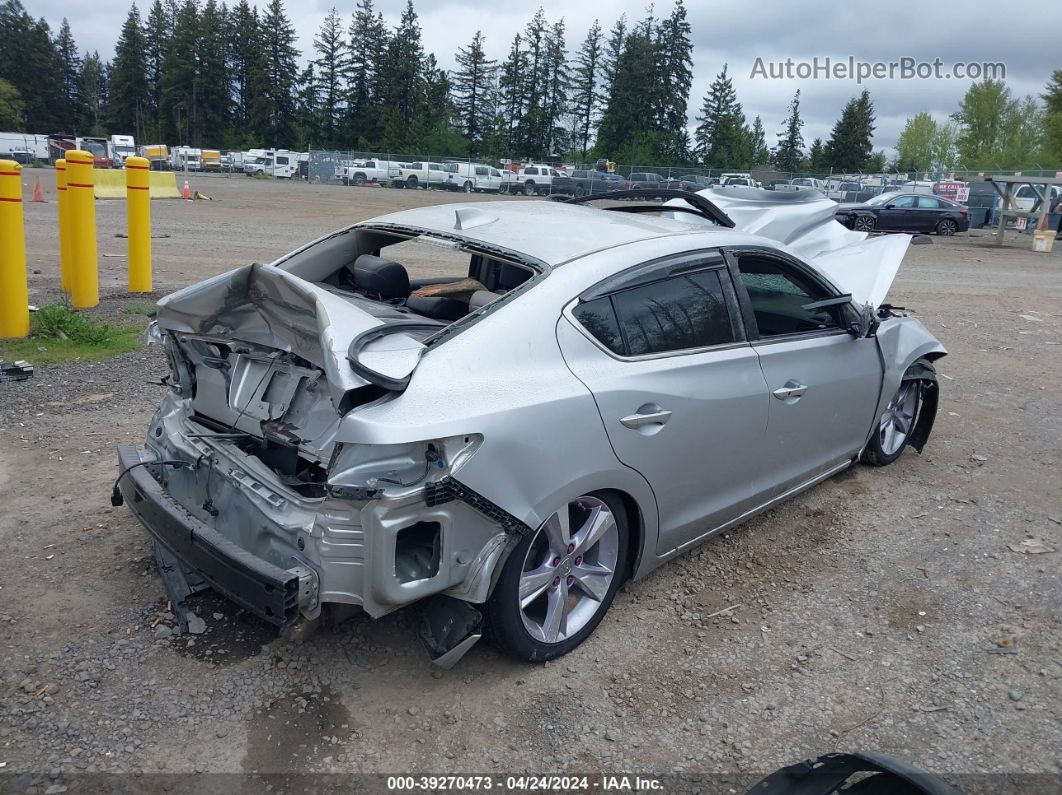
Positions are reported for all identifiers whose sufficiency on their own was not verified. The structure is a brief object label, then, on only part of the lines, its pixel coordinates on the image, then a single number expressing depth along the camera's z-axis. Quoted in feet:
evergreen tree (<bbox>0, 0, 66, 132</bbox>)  305.12
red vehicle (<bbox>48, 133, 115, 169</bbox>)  174.40
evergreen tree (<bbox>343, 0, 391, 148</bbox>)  285.43
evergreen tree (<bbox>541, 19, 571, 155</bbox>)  287.69
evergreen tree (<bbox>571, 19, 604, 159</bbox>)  289.94
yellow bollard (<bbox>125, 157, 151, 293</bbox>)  30.50
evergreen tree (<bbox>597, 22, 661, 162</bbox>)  269.85
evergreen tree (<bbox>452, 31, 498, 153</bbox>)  288.92
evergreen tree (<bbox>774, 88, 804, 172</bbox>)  287.48
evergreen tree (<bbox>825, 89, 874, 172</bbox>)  257.96
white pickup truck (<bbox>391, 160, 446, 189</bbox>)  174.19
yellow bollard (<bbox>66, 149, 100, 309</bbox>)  26.79
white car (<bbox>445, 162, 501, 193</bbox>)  167.43
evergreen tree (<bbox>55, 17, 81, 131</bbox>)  322.34
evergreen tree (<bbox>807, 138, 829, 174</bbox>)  271.28
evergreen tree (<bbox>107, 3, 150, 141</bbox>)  317.22
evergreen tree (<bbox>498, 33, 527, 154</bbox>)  286.66
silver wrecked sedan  8.93
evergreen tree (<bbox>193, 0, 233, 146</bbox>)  300.40
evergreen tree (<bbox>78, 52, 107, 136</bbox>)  326.03
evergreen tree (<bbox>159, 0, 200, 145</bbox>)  301.63
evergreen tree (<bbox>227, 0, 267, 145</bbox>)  291.17
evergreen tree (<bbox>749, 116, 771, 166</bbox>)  283.18
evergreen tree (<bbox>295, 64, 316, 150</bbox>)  291.58
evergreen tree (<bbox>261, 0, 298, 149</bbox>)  290.97
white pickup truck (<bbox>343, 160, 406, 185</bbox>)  174.29
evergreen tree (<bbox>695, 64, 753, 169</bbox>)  277.85
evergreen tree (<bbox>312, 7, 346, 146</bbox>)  292.20
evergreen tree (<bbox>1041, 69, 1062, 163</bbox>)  164.55
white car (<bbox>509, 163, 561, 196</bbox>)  164.35
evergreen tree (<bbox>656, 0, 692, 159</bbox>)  272.31
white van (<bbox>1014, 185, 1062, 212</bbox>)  110.52
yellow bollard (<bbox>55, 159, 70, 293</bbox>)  27.84
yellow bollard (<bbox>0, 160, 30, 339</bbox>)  23.23
